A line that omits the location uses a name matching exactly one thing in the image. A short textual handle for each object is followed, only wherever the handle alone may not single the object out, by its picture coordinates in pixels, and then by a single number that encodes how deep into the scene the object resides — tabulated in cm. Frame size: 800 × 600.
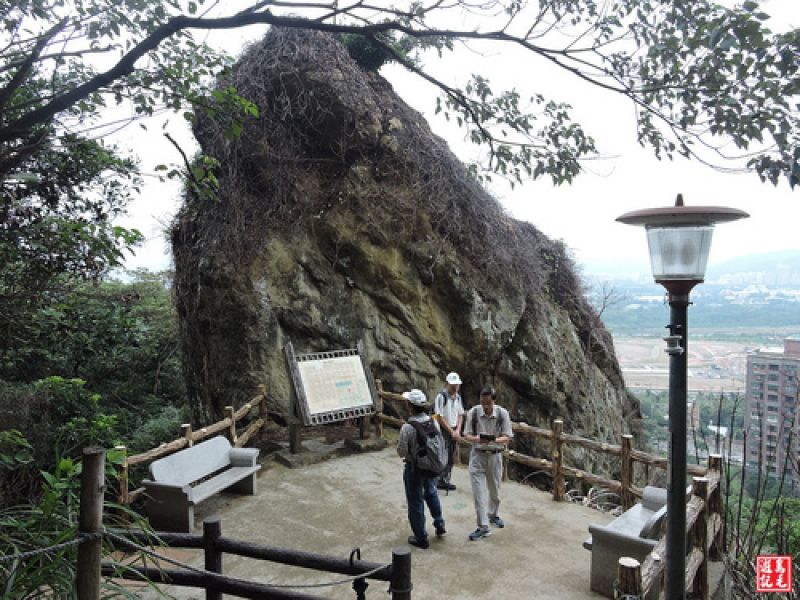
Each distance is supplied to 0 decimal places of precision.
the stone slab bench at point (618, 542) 388
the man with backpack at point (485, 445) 511
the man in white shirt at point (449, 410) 623
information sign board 750
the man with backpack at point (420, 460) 465
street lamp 271
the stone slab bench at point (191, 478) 527
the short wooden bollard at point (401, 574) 285
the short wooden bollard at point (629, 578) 278
